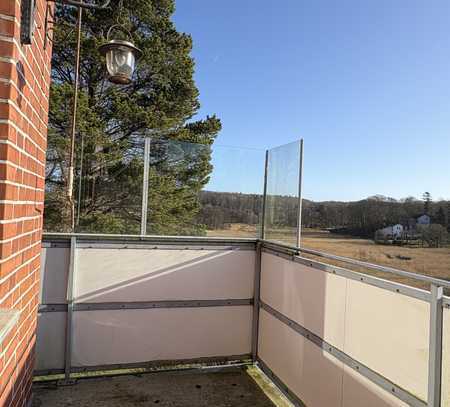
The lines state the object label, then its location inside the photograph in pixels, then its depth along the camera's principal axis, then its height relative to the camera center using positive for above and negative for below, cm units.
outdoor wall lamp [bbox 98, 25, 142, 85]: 242 +100
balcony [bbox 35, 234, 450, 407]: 236 -91
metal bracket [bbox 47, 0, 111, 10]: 174 +97
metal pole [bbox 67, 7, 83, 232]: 322 +17
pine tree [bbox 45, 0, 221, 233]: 335 +198
